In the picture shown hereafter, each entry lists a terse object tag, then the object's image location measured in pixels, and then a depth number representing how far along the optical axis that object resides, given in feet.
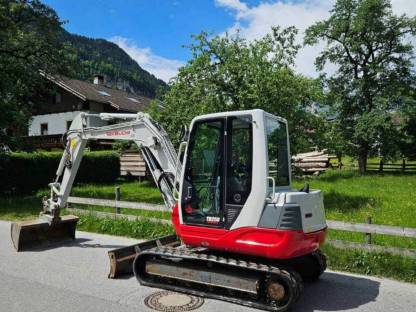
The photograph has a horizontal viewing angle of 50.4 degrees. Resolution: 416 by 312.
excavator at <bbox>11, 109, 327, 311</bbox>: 19.20
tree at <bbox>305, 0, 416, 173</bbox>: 96.07
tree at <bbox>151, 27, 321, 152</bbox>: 42.93
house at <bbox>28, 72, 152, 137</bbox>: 119.14
